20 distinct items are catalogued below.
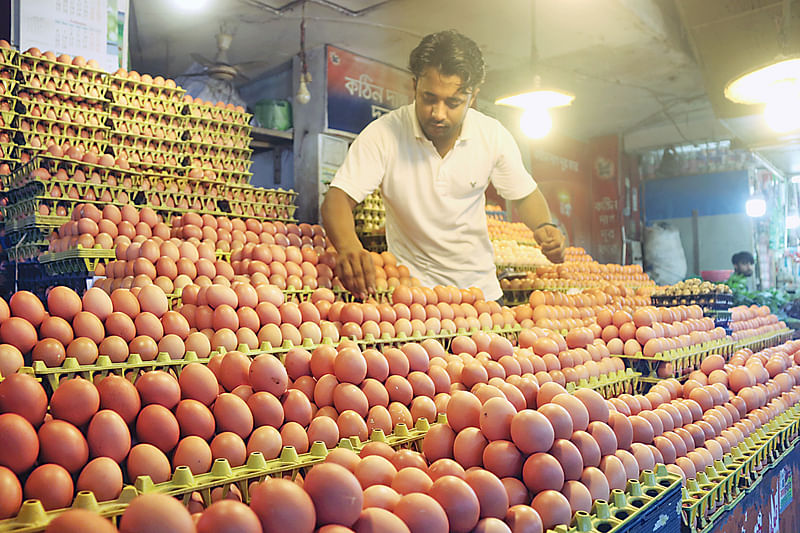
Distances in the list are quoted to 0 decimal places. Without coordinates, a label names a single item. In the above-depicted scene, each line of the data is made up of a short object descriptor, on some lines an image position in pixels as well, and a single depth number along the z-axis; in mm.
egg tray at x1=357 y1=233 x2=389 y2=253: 4500
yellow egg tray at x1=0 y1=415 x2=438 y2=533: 1103
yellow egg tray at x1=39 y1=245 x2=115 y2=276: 2990
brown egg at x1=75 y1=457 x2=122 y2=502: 1270
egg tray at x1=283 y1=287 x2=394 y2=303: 2908
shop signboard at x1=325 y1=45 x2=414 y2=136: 7586
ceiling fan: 6949
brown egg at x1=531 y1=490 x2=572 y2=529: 1370
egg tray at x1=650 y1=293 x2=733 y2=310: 4234
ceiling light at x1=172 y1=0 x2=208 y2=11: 6168
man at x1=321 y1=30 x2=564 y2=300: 3258
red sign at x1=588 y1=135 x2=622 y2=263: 12883
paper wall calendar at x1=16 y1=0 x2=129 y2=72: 4750
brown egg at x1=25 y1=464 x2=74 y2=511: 1222
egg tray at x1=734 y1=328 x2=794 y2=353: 4197
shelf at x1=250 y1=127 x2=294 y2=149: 7375
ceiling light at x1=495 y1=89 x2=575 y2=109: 5863
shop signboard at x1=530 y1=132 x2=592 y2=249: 11555
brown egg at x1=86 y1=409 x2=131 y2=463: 1359
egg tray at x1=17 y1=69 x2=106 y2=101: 4227
